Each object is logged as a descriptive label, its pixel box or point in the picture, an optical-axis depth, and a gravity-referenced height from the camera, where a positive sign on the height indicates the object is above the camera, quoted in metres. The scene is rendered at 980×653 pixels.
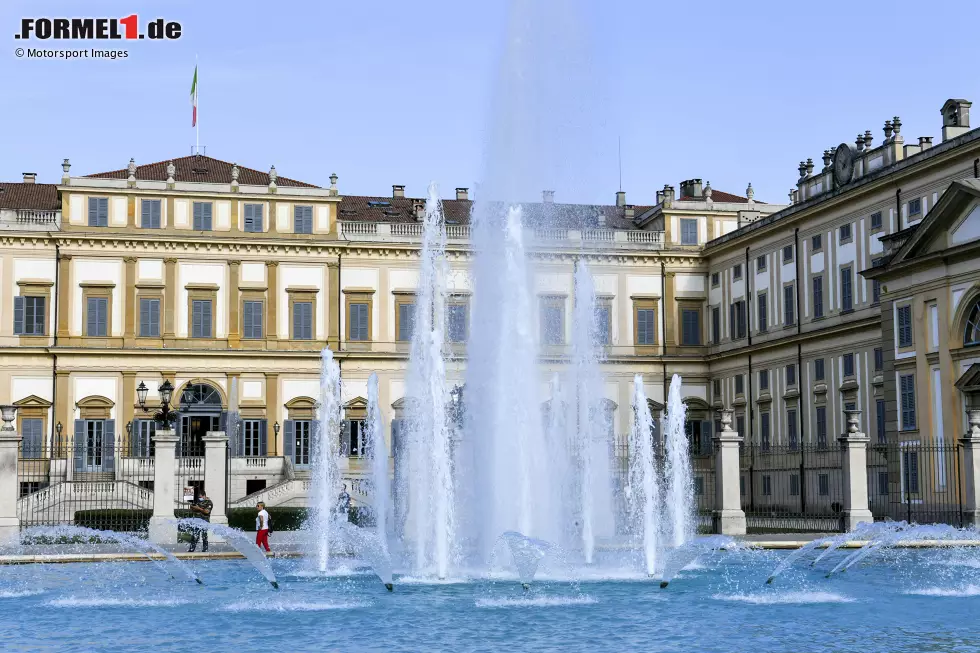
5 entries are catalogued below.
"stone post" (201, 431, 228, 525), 27.20 -0.90
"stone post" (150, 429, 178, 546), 26.23 -1.32
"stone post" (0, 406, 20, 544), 25.62 -1.18
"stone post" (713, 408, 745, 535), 29.12 -1.47
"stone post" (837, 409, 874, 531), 28.45 -1.20
